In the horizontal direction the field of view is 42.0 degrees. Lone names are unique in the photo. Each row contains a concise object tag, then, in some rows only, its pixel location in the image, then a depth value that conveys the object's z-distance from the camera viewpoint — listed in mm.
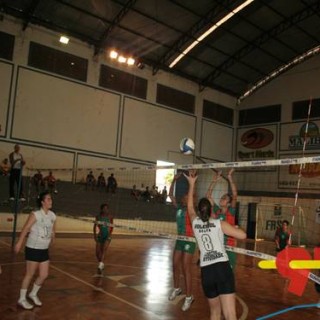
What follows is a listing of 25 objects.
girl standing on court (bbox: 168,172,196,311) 6258
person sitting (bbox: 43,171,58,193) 18547
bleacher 17547
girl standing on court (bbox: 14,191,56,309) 5684
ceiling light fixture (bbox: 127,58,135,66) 22812
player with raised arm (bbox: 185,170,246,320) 4223
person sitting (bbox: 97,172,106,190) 20895
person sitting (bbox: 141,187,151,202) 21672
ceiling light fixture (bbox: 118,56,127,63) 22322
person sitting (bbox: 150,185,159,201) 21672
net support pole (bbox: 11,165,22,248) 10919
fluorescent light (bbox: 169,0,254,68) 20802
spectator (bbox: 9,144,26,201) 14656
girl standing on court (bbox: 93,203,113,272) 8352
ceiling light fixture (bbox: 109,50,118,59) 22028
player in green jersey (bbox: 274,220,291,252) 10641
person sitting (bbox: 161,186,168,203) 21847
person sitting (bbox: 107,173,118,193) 21016
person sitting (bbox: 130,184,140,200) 21516
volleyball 9641
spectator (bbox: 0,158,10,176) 17641
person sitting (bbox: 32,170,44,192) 18141
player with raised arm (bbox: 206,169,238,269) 6686
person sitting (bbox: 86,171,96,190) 20500
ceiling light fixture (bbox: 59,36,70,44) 20156
